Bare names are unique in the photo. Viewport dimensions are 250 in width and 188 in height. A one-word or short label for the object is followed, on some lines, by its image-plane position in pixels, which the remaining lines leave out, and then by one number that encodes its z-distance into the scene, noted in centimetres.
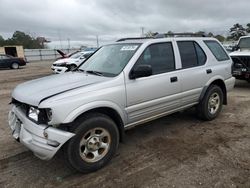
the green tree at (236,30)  5018
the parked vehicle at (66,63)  1063
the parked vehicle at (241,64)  632
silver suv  227
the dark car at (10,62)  1620
